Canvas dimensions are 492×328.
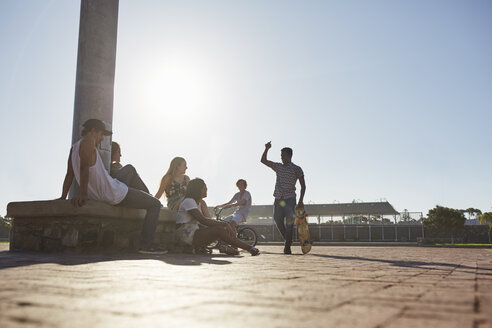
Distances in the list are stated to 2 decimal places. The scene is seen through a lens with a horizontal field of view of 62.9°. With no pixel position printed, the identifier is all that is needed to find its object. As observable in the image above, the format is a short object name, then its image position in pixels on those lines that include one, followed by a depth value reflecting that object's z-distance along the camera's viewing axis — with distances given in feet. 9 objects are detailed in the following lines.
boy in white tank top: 14.83
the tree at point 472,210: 283.67
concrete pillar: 18.02
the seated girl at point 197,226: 17.47
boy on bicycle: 27.04
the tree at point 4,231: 144.36
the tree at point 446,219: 139.13
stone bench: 15.14
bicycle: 31.30
